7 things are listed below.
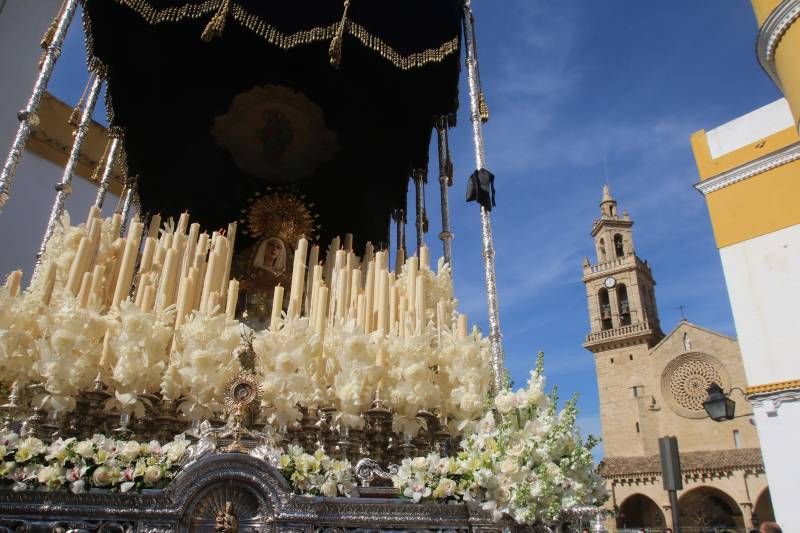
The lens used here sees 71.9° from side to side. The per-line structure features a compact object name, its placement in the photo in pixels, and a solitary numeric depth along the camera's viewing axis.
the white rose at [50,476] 3.55
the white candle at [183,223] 6.48
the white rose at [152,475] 3.74
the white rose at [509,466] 4.15
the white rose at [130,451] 3.81
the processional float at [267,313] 3.93
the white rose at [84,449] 3.74
